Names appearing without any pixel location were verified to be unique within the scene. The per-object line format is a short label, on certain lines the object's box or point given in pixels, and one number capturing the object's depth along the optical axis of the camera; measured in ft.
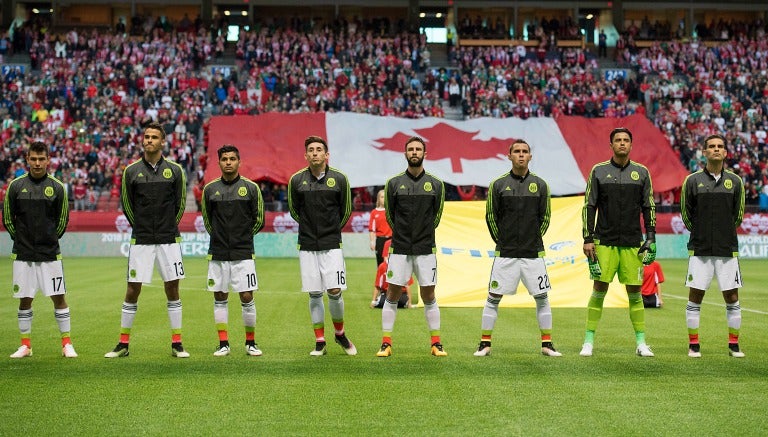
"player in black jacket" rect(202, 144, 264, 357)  37.70
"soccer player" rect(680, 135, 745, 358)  37.29
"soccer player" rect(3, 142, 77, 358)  37.09
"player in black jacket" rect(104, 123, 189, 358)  36.96
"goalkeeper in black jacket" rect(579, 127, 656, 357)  37.40
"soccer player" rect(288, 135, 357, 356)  37.63
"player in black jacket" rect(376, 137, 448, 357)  37.70
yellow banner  59.88
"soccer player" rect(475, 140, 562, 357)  37.68
